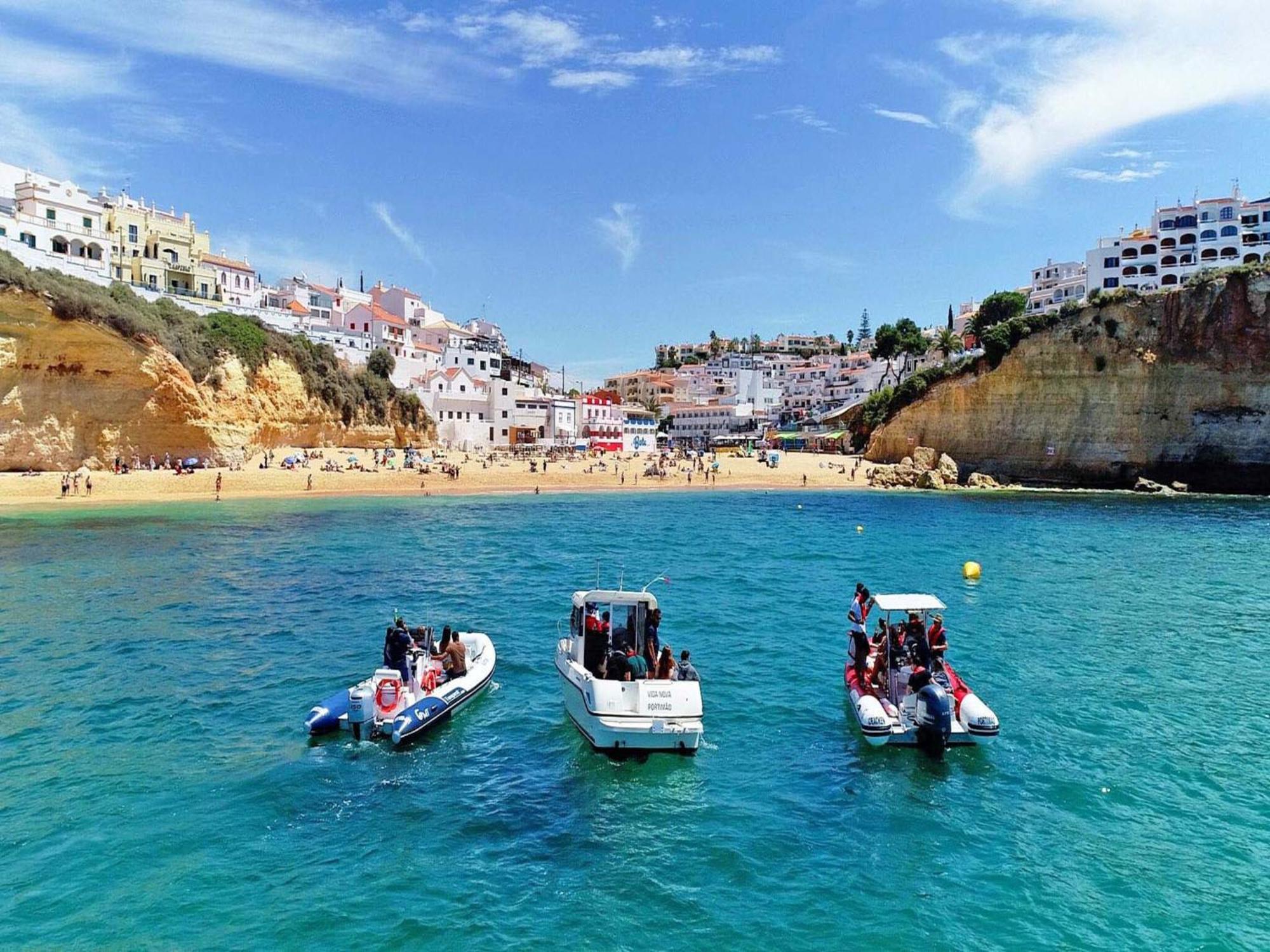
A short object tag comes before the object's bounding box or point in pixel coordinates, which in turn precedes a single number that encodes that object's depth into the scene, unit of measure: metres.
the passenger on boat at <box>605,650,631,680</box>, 13.55
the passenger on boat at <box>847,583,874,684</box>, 15.27
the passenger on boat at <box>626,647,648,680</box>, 13.84
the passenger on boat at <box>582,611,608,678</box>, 14.45
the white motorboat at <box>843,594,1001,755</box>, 13.12
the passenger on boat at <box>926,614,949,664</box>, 14.75
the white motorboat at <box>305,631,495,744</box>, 13.67
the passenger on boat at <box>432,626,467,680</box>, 15.77
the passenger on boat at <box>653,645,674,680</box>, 13.74
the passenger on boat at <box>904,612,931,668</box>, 14.27
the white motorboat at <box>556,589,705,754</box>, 12.66
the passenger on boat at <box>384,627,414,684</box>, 14.37
